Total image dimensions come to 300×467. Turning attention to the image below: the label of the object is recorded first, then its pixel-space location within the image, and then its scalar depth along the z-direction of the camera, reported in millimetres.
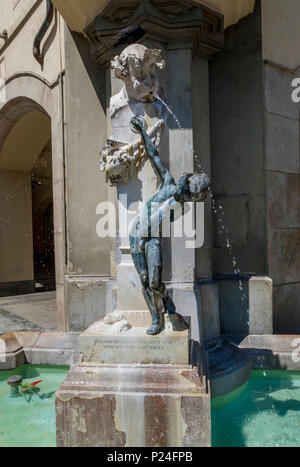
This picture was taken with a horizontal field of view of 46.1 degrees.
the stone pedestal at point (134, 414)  2135
